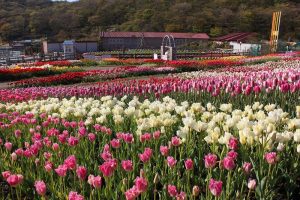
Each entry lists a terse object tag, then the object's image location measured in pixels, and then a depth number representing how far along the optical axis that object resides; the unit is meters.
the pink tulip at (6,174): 2.69
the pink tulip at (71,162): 2.72
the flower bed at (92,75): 16.19
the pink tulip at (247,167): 2.75
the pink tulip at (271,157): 2.70
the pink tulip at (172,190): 2.27
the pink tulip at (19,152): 3.48
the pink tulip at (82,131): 3.88
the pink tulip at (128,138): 3.43
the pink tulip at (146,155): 2.81
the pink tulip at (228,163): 2.55
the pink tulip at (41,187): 2.38
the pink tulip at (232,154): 2.75
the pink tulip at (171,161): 2.67
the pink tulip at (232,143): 3.03
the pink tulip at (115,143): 3.28
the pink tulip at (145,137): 3.43
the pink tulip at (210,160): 2.62
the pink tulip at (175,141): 3.17
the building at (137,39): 66.25
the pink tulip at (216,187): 2.19
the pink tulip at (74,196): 2.12
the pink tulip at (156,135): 3.55
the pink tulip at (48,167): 2.91
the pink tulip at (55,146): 3.54
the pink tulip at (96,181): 2.38
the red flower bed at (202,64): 22.38
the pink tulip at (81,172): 2.53
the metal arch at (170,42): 32.33
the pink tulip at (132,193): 2.14
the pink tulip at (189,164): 2.62
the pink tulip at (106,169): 2.45
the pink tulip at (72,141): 3.41
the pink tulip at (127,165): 2.59
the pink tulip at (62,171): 2.63
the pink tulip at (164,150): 2.98
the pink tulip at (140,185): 2.16
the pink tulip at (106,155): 2.88
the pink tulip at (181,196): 2.23
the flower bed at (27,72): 19.52
